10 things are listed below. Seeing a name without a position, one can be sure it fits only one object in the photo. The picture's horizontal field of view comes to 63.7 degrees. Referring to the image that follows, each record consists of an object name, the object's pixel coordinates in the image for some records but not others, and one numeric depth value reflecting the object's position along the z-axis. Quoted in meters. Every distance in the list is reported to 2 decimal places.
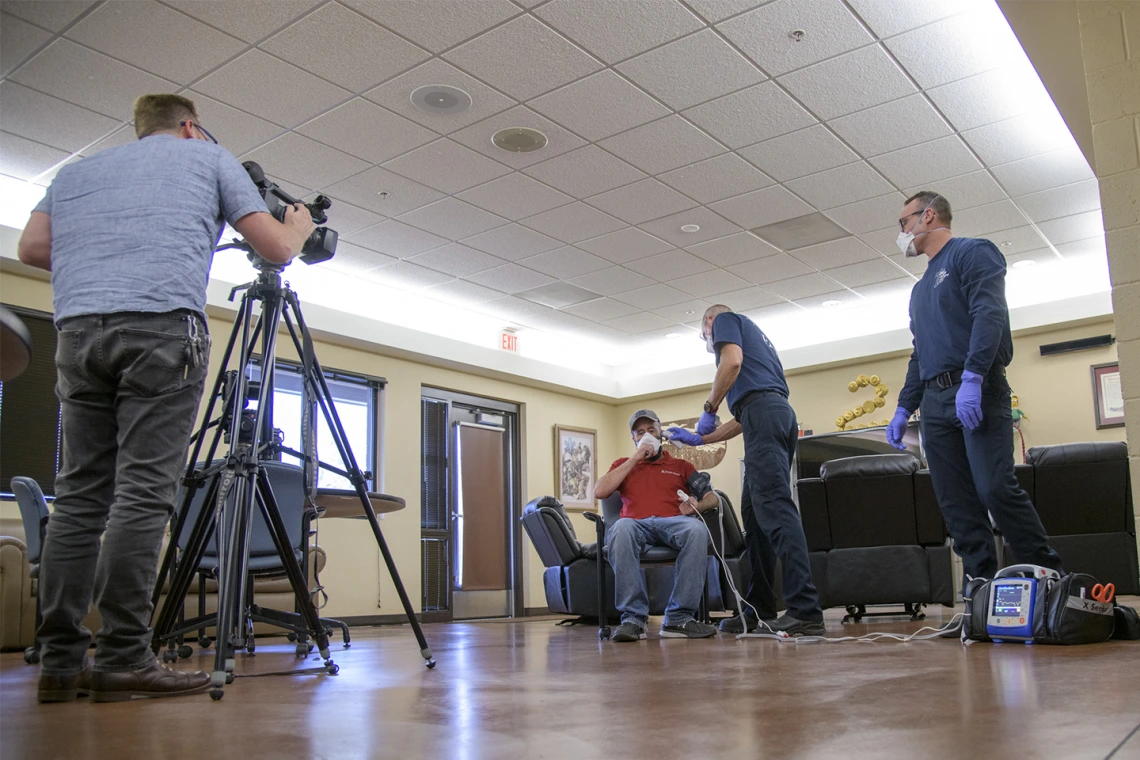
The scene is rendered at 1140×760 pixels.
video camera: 2.26
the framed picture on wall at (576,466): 10.18
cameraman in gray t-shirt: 1.85
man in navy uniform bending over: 3.41
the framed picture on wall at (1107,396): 7.92
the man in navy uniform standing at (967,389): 2.90
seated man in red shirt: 3.68
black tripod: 2.09
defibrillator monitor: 2.64
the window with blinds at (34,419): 5.91
